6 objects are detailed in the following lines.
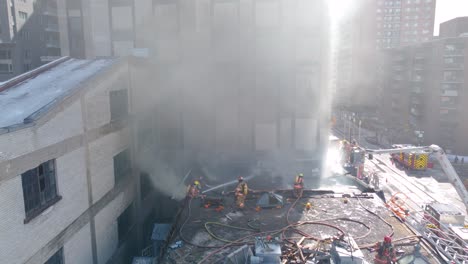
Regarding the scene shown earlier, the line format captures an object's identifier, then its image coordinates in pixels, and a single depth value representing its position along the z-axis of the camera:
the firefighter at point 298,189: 12.86
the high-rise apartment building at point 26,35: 33.44
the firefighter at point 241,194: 12.13
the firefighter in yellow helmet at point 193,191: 12.70
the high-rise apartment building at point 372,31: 59.59
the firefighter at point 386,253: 8.37
